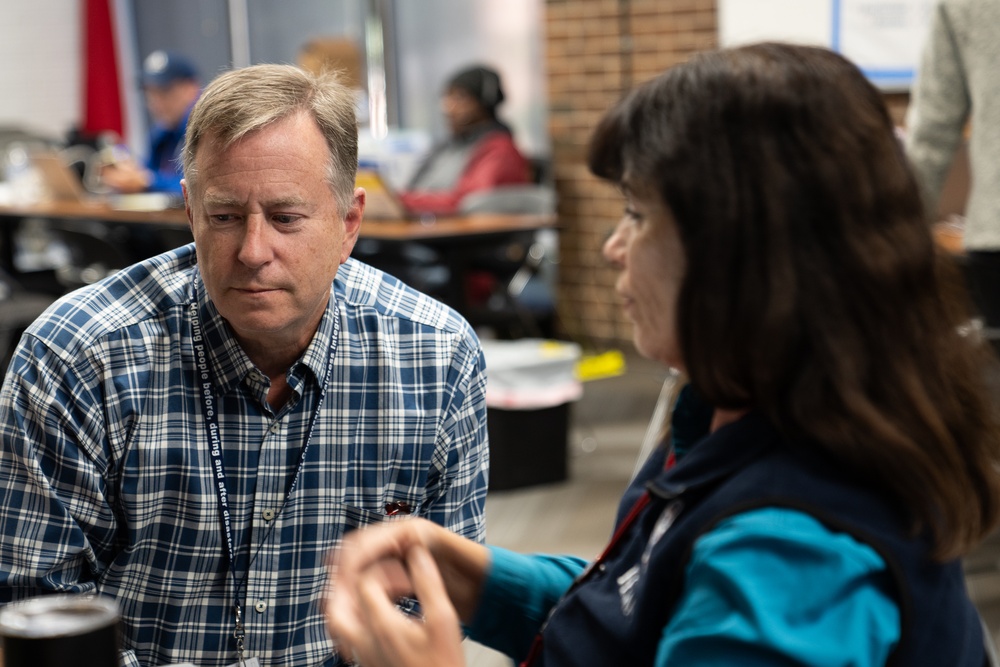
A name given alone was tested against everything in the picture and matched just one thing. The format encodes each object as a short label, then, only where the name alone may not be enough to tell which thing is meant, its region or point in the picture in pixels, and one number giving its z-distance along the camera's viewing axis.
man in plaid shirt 1.38
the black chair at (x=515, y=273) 5.27
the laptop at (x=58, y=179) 6.18
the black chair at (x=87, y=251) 5.08
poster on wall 5.01
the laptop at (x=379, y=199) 4.81
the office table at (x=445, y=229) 4.71
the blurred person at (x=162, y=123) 6.38
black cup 0.77
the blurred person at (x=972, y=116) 2.94
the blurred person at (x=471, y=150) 5.96
